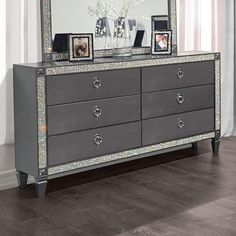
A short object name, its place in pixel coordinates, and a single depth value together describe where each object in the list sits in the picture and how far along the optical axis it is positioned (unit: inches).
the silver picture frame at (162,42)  166.1
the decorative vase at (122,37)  160.0
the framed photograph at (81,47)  146.3
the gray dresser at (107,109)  135.4
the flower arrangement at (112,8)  157.5
